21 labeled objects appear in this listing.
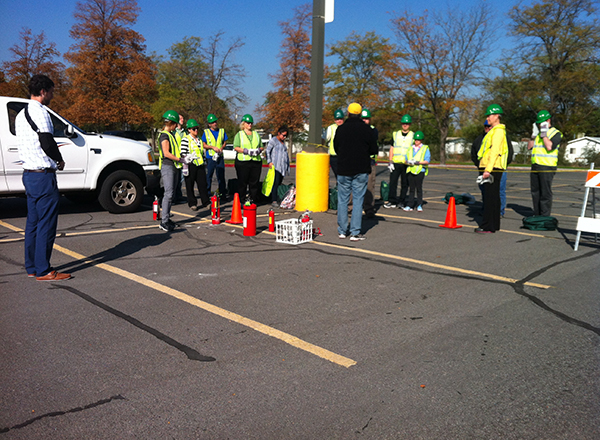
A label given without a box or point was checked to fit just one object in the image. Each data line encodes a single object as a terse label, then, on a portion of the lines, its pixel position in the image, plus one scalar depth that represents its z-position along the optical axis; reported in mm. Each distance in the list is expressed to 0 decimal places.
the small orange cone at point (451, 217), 9469
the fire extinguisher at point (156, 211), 9302
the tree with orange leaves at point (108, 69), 28688
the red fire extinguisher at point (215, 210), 9492
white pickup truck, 8953
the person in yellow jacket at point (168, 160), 8391
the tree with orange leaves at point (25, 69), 36125
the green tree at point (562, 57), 43062
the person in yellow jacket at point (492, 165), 8578
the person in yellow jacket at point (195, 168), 10734
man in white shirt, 5324
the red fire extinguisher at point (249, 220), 8266
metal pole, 11469
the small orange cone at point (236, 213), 9478
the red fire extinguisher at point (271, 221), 8711
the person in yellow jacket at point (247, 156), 11016
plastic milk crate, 7758
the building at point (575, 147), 61969
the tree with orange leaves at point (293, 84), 39094
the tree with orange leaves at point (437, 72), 43844
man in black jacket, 7992
